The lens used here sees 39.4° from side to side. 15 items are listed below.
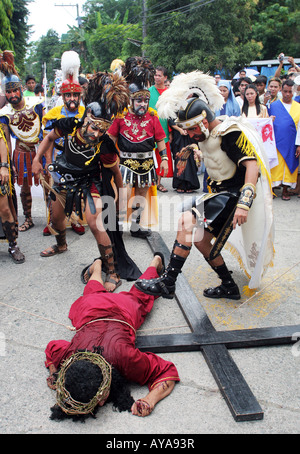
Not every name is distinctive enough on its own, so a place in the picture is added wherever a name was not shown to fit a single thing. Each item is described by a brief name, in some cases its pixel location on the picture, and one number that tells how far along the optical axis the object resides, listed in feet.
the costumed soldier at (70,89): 14.64
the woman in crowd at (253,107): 22.00
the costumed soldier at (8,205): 14.30
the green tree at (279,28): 71.20
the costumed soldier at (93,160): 11.69
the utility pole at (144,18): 64.13
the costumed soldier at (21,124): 15.51
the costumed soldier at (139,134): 14.60
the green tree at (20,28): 82.29
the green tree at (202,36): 55.36
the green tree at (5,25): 61.58
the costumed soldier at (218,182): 10.37
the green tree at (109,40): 103.88
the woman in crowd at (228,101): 22.95
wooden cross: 7.87
